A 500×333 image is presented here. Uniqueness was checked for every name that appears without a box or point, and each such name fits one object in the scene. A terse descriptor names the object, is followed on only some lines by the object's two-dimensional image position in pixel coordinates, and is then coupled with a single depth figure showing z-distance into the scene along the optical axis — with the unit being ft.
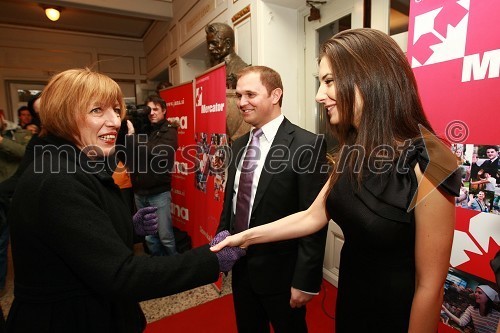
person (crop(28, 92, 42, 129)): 8.39
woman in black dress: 2.75
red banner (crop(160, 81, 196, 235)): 11.10
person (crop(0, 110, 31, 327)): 9.34
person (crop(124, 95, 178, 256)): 10.19
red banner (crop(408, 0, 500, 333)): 3.80
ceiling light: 16.68
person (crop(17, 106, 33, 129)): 14.51
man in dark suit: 4.81
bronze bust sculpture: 9.71
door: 8.20
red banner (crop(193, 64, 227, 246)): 8.44
